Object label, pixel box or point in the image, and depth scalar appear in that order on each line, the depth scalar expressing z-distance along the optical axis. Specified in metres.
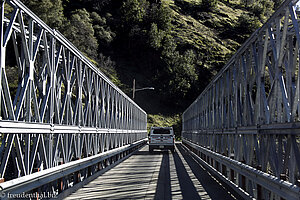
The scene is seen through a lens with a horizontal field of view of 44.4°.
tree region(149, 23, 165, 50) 81.31
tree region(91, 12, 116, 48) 84.12
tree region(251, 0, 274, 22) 126.88
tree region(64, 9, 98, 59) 69.16
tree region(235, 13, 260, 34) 108.89
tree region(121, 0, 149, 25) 89.62
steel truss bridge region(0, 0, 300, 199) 6.23
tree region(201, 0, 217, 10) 119.88
